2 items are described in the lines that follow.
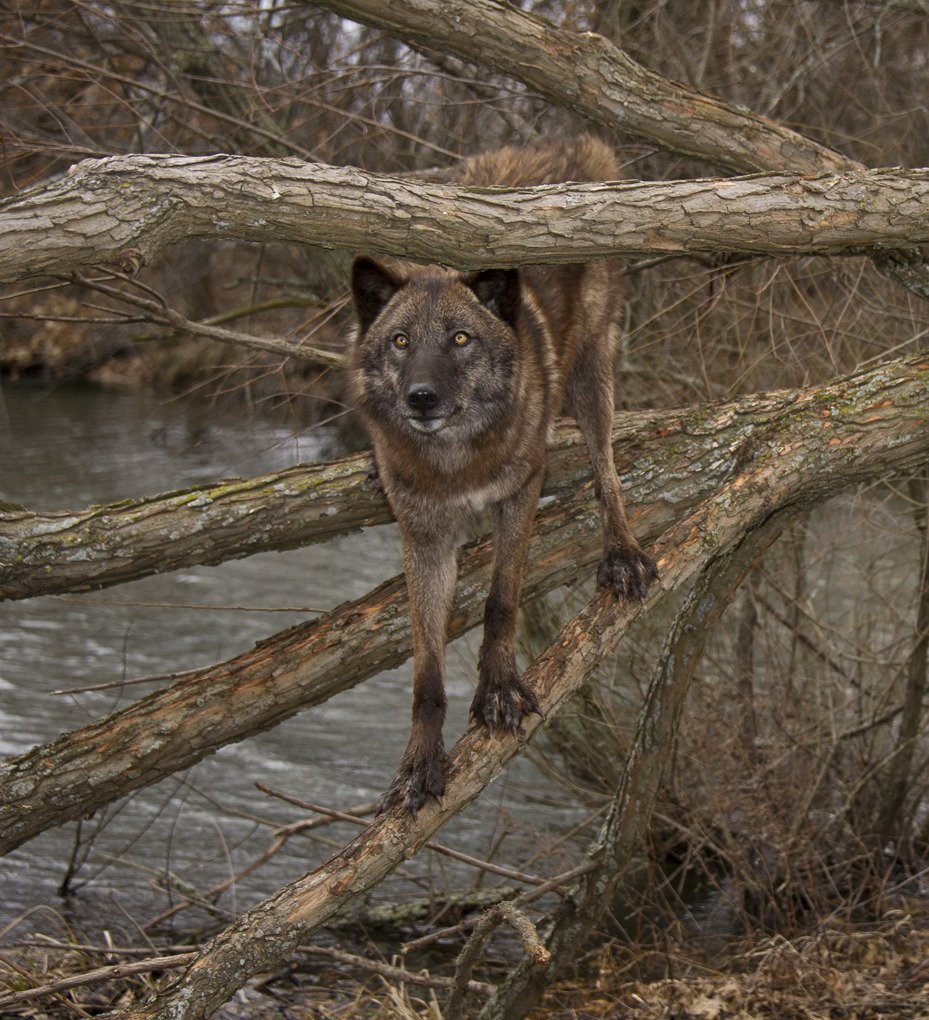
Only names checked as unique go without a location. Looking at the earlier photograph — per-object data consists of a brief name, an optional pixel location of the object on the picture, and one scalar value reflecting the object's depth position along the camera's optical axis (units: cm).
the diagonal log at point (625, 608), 392
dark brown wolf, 451
